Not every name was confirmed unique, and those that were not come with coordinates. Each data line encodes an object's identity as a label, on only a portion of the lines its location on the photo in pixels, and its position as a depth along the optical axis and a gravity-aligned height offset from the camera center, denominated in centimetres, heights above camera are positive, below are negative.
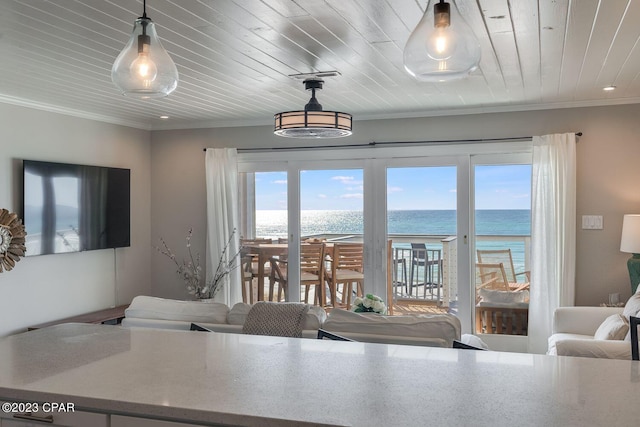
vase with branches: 613 -66
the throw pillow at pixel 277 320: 299 -56
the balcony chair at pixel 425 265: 565 -51
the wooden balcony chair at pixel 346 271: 589 -59
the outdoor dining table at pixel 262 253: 623 -43
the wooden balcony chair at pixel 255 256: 626 -46
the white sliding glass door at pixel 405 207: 549 +7
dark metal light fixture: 362 +60
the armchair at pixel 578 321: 439 -85
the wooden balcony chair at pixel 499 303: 540 -86
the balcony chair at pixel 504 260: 540 -44
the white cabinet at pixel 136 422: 138 -52
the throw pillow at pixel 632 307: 372 -62
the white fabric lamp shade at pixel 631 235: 451 -16
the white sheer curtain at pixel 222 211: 618 +4
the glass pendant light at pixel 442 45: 162 +49
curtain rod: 535 +71
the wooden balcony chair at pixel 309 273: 608 -63
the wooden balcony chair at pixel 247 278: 629 -71
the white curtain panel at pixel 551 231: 502 -15
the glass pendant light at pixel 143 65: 194 +51
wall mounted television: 484 +7
